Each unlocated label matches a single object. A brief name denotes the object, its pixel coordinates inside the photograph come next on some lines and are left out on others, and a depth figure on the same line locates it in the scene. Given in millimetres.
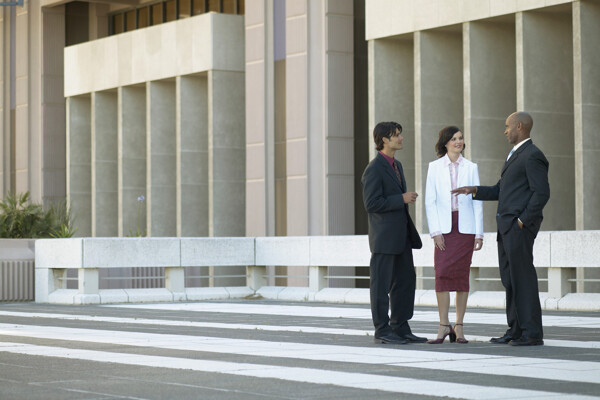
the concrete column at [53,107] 42406
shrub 26266
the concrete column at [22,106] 42844
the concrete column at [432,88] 27391
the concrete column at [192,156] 34906
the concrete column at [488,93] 26188
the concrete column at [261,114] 31703
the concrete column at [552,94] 25000
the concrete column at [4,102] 43800
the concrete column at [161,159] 36156
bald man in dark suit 10000
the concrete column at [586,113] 23688
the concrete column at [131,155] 37562
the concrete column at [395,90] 28844
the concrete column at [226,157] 33656
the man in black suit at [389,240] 10531
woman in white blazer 10453
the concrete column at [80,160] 40375
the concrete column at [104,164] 39031
